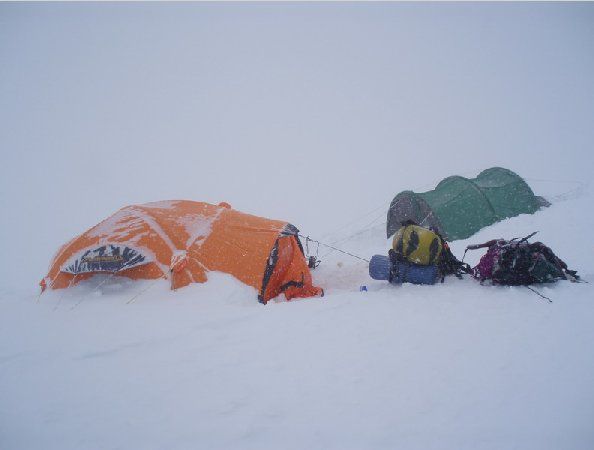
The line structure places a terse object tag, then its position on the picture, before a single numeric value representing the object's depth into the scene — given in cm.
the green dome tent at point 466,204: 1063
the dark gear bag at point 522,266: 529
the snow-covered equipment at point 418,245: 604
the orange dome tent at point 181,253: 597
